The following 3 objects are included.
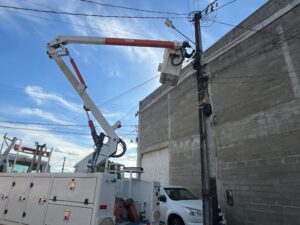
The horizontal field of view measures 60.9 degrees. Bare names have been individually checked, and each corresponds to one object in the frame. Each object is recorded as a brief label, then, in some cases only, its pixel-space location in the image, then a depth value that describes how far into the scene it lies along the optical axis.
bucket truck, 4.95
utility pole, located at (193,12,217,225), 6.71
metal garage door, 14.42
